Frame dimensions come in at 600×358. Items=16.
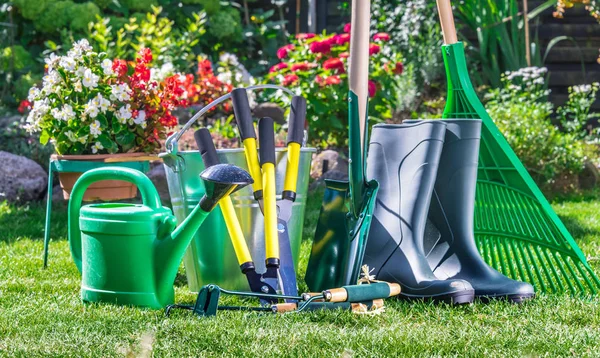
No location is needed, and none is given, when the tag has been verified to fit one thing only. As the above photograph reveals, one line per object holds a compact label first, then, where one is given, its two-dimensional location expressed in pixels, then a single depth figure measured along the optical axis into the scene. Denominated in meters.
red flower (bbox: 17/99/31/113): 9.94
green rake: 4.74
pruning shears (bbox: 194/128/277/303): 4.46
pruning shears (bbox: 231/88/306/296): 4.53
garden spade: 4.44
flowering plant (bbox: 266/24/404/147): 9.48
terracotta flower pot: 5.75
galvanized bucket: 4.78
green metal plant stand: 5.56
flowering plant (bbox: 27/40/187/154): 5.76
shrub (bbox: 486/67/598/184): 9.16
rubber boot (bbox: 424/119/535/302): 4.67
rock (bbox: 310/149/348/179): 9.13
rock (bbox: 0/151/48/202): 8.43
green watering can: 4.29
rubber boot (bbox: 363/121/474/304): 4.55
